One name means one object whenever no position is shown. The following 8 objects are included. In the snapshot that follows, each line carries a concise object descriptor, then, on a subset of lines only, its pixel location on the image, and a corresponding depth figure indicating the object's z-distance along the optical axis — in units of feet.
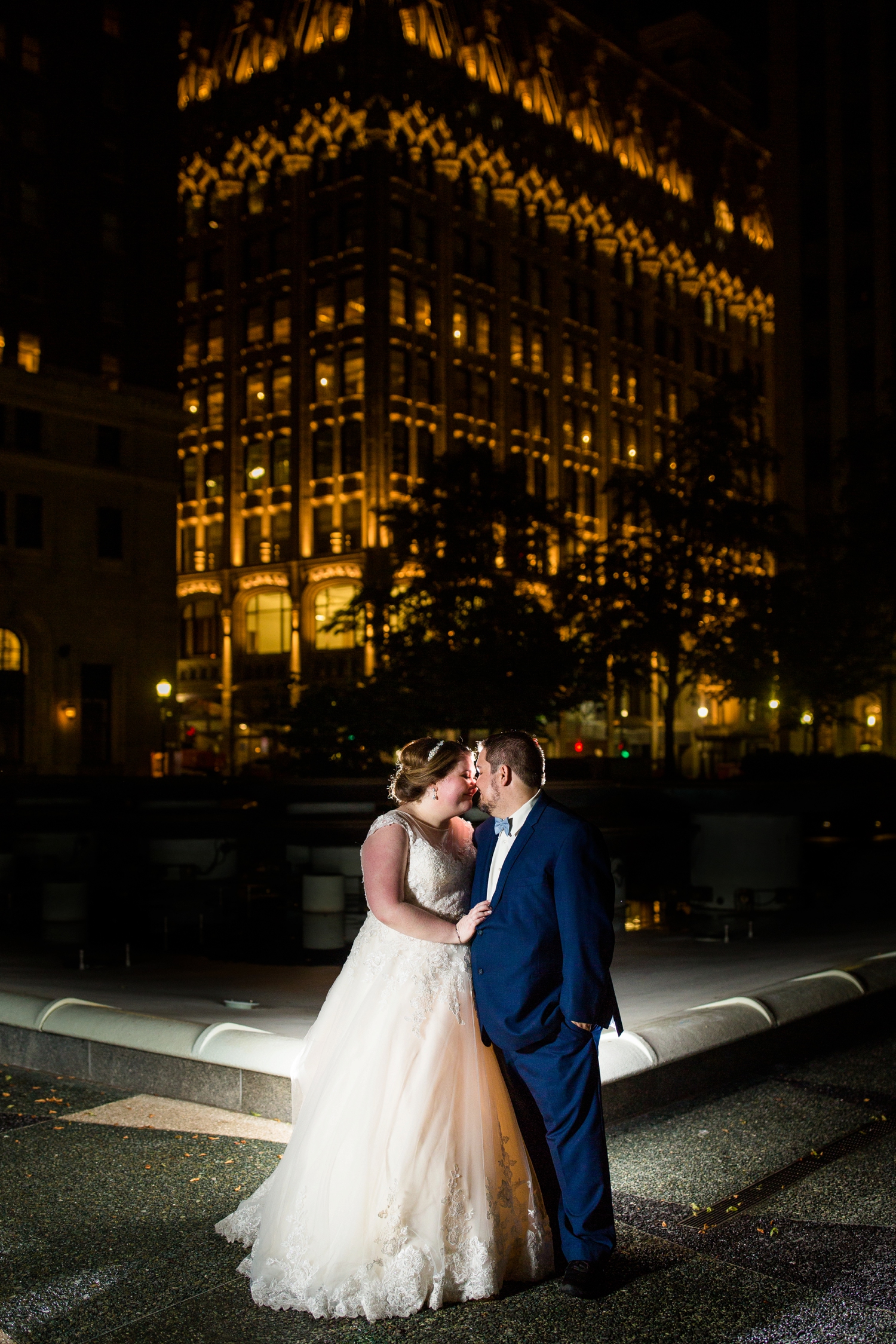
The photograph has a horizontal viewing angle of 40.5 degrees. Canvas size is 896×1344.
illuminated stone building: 205.57
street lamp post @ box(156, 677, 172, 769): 151.84
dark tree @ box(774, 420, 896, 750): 125.08
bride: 13.78
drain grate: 16.88
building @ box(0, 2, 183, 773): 151.43
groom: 13.73
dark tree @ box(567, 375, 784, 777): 104.42
